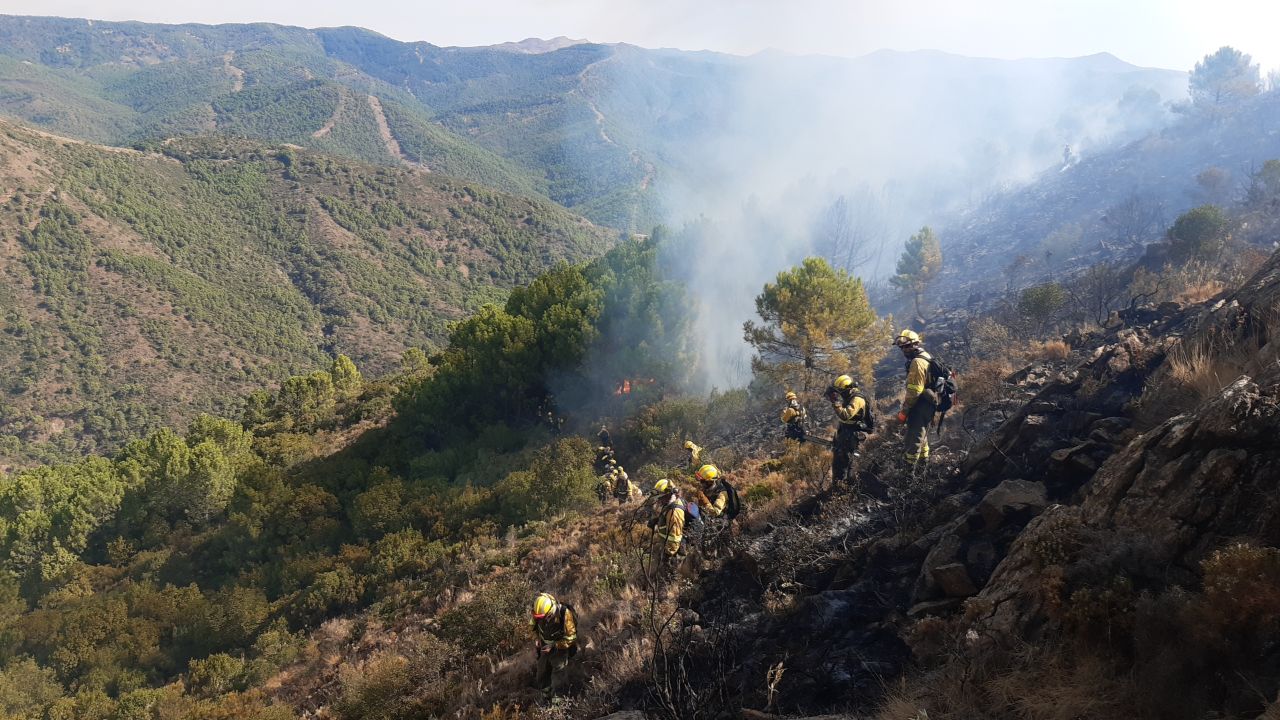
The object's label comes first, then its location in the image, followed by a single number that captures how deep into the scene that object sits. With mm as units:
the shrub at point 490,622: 8805
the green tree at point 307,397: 32000
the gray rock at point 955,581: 5090
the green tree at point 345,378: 34594
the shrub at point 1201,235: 24391
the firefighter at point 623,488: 15805
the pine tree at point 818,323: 22047
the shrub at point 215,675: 12062
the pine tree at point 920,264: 44688
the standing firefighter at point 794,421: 12144
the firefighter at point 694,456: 13646
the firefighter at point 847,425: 9195
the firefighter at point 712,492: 8772
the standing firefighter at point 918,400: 8461
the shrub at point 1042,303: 22828
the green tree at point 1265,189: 31734
